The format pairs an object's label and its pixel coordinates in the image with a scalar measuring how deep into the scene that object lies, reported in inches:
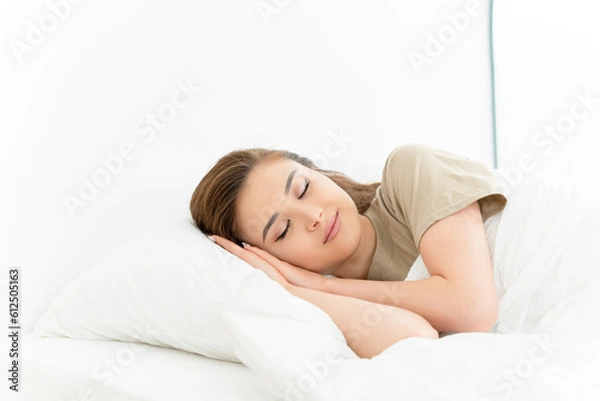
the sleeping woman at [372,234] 42.9
